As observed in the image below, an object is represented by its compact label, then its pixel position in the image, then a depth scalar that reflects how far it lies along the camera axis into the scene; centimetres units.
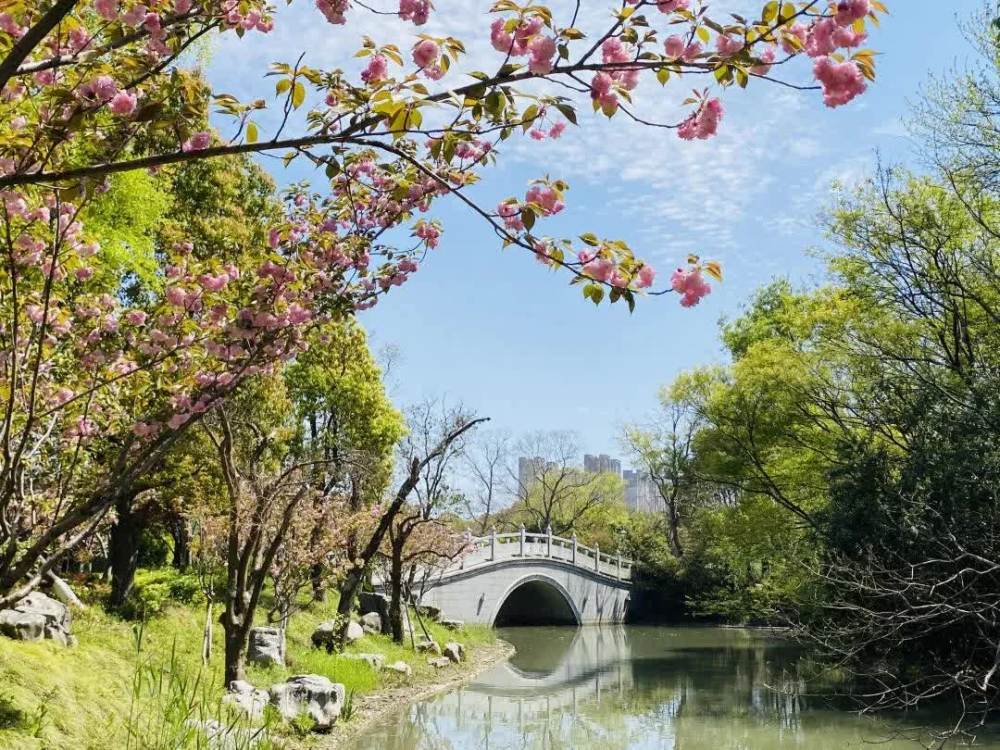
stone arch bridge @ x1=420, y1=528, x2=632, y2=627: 2248
